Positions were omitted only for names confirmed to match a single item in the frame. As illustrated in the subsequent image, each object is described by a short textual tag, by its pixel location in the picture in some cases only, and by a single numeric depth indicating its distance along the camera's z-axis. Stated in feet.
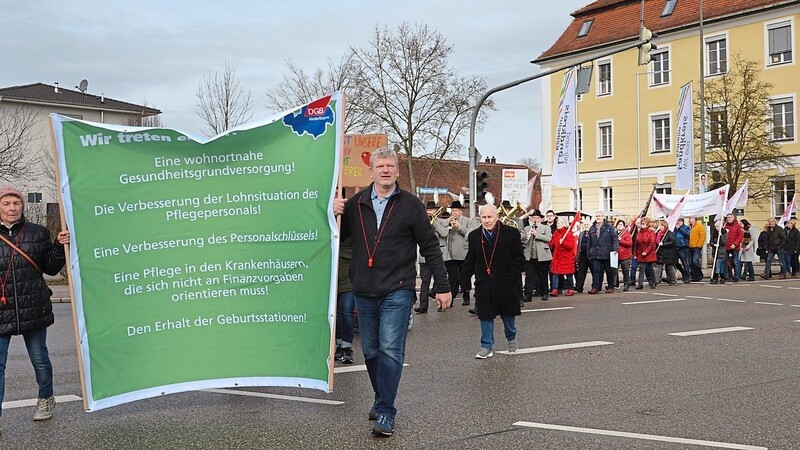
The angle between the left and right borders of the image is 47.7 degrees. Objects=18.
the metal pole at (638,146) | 154.10
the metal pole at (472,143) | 72.28
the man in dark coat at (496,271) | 33.94
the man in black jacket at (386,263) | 21.38
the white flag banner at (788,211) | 99.30
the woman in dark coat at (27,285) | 22.82
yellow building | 139.23
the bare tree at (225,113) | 115.75
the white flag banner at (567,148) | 90.07
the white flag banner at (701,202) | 84.38
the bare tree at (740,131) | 122.11
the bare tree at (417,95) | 161.27
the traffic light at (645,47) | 69.10
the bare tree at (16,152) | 112.63
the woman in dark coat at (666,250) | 79.30
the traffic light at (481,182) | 76.54
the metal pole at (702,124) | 110.82
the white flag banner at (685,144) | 110.52
